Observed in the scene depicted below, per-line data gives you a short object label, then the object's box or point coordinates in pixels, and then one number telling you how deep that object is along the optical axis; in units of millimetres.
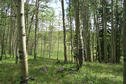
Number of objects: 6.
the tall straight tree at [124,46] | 2852
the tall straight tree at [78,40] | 7839
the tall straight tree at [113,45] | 15493
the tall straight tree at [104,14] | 15354
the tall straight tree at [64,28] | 11416
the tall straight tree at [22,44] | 3914
